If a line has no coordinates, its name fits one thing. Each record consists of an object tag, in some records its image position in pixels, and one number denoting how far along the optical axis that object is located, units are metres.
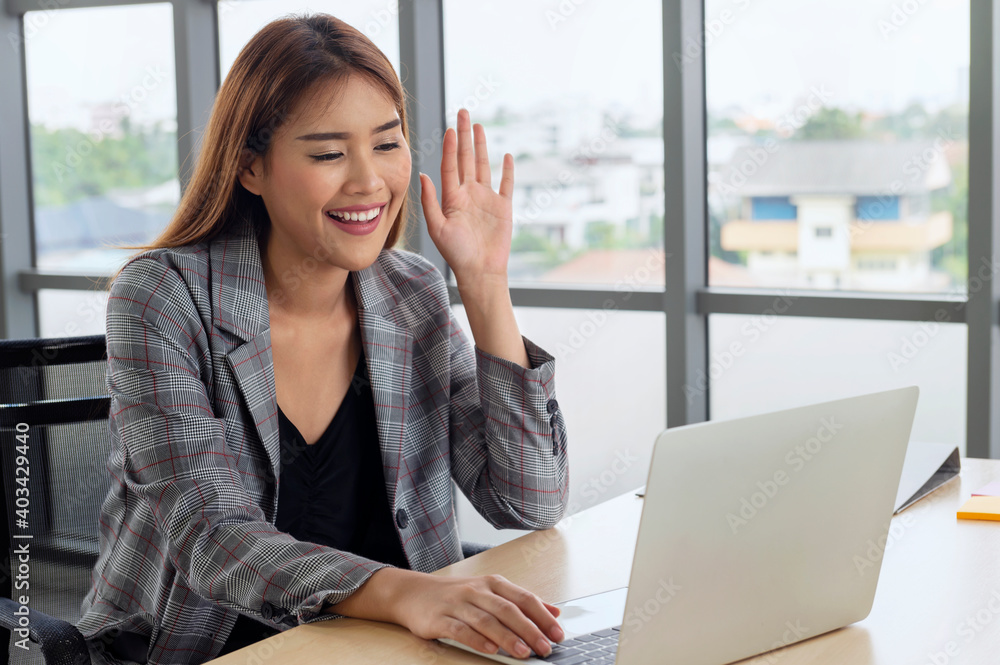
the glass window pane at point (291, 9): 3.11
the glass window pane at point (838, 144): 2.43
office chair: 1.50
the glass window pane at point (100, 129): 3.57
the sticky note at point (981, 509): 1.44
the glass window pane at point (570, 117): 2.80
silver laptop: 0.89
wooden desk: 1.03
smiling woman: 1.36
